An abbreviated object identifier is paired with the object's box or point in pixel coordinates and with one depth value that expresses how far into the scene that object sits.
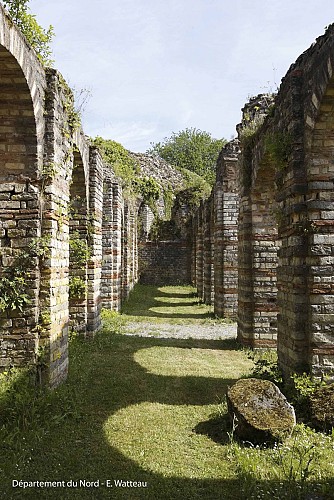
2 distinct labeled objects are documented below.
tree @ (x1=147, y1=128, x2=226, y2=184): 52.84
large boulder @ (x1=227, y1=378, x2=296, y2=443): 4.75
